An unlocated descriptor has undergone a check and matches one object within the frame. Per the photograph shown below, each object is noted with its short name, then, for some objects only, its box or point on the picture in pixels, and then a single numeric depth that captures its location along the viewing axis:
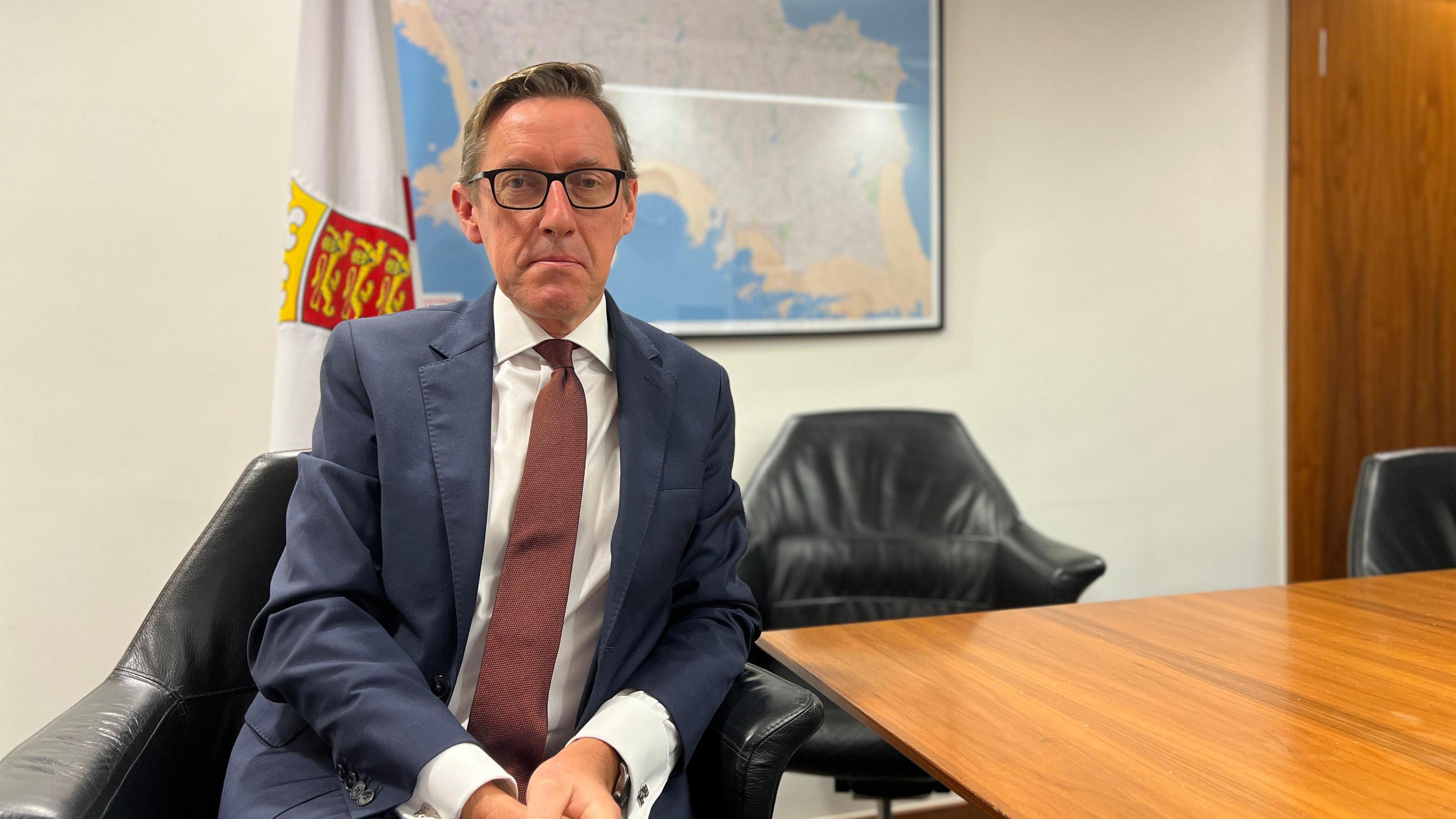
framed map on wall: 2.58
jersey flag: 2.11
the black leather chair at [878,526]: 2.56
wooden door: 3.28
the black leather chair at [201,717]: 1.10
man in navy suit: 1.17
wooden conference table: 0.95
